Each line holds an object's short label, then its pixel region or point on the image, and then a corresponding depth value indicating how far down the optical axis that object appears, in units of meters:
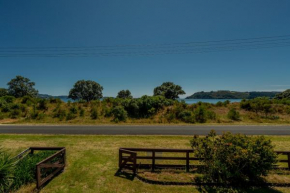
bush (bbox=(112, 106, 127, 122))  20.69
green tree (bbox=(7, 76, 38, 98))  49.65
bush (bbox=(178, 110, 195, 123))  20.14
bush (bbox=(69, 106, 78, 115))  22.64
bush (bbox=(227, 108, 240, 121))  21.24
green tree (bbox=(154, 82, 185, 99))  44.22
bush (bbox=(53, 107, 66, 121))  20.87
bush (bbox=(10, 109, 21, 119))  21.48
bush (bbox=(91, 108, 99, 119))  21.28
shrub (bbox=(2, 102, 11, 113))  23.02
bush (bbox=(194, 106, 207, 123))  20.36
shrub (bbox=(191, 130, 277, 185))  5.39
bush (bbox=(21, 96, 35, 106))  26.09
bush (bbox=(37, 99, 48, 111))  24.41
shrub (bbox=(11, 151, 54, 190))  5.56
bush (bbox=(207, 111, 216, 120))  20.94
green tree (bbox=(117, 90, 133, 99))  68.44
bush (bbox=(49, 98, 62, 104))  27.59
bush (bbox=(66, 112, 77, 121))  20.72
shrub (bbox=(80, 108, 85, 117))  21.88
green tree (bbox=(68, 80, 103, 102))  54.19
